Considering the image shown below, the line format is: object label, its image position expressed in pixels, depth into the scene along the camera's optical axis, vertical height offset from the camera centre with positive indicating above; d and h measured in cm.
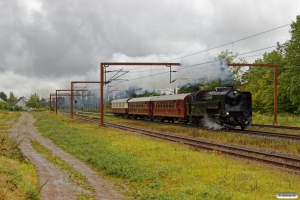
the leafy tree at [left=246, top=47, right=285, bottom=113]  7038 +464
